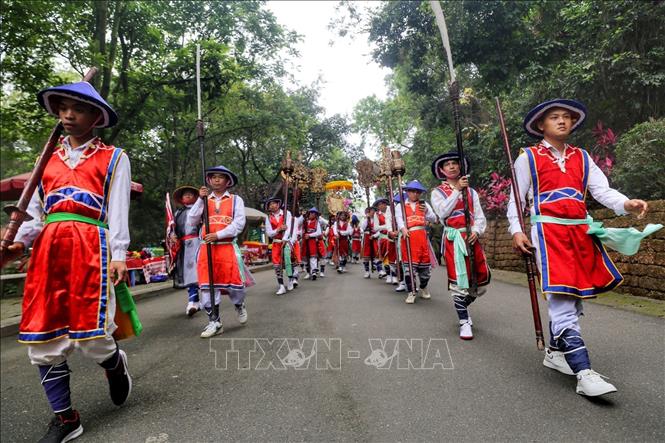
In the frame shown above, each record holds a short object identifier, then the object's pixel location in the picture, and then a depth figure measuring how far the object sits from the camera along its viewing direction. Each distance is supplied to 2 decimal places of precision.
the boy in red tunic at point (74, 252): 2.48
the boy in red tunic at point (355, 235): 16.78
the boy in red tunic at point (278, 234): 8.71
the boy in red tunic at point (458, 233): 4.42
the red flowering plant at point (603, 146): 7.89
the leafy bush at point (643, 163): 6.39
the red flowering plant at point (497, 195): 10.80
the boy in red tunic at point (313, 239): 11.76
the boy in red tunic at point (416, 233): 7.10
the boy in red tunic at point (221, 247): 5.08
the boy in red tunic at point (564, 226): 2.89
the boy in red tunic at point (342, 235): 14.49
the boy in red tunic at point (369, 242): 12.04
